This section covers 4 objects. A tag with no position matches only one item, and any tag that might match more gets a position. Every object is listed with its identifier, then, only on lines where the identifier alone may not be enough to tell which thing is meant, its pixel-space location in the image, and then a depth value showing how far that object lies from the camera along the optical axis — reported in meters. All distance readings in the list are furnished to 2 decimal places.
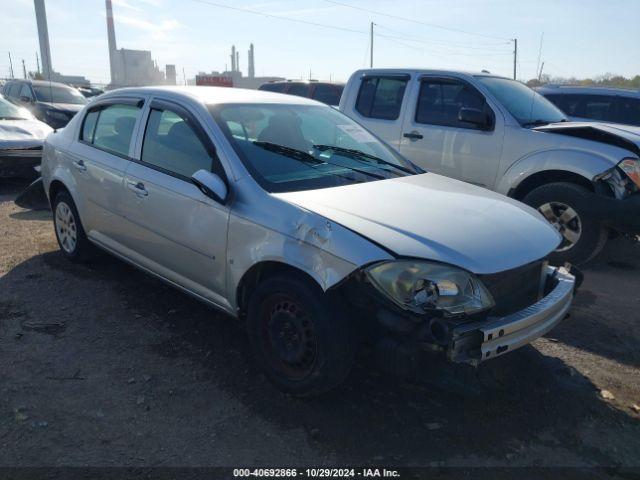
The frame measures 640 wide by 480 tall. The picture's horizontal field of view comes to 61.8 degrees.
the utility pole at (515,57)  38.49
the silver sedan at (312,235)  2.64
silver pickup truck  5.04
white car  8.41
